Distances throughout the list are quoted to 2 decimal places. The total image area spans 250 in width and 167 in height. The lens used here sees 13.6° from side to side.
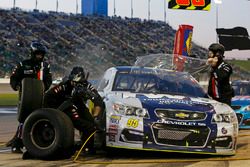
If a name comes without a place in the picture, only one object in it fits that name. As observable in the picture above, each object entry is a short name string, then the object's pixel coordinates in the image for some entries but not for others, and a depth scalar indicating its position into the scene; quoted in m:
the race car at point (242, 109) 23.08
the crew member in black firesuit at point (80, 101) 14.20
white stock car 13.40
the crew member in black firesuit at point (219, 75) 16.55
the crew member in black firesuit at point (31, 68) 15.72
